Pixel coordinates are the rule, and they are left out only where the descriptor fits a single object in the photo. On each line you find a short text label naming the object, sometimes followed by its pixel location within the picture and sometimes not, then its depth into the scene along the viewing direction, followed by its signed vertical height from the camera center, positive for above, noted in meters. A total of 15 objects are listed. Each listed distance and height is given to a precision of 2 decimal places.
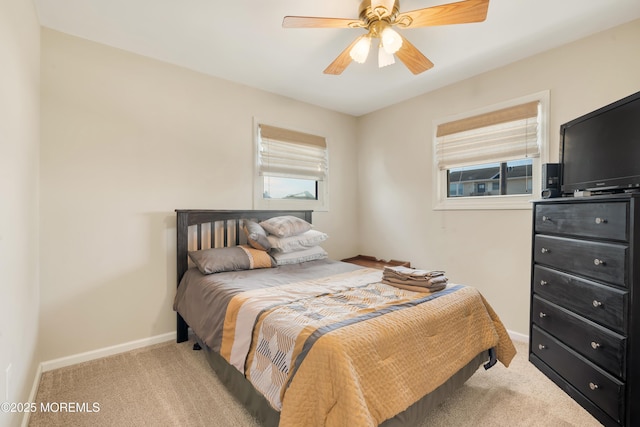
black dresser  1.46 -0.53
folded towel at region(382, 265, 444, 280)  1.90 -0.43
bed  1.14 -0.66
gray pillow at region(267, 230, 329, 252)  2.76 -0.32
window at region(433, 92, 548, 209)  2.57 +0.54
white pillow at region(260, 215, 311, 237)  2.81 -0.17
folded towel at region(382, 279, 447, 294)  1.84 -0.51
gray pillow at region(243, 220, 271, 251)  2.70 -0.28
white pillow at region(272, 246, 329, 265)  2.72 -0.46
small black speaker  2.18 +0.24
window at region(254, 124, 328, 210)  3.28 +0.48
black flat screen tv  1.62 +0.39
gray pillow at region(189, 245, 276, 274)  2.38 -0.44
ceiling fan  1.55 +1.10
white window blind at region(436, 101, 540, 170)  2.59 +0.73
